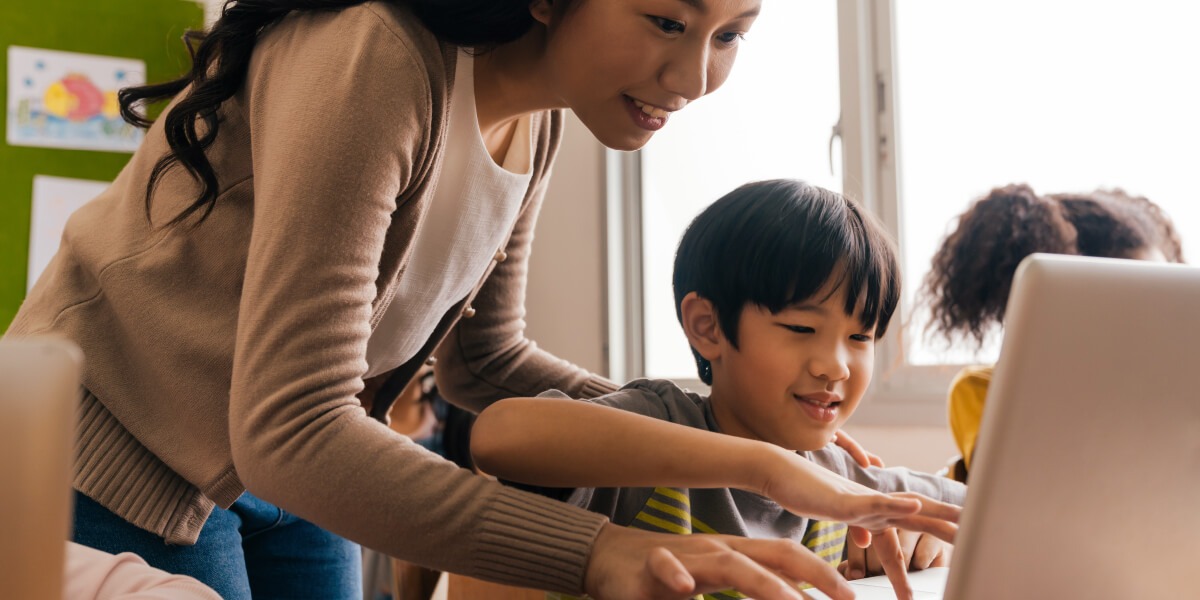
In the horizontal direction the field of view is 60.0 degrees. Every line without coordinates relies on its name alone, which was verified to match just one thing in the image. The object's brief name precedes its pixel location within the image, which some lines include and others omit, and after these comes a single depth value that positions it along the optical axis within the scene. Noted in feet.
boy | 3.27
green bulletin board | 9.30
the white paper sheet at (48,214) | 9.34
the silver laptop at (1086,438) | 1.68
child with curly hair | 5.19
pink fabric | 1.86
